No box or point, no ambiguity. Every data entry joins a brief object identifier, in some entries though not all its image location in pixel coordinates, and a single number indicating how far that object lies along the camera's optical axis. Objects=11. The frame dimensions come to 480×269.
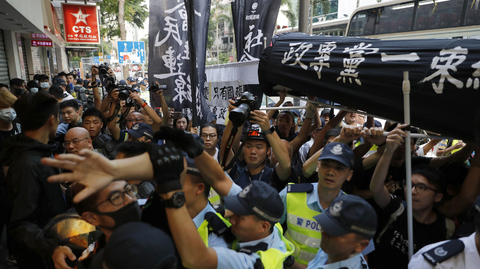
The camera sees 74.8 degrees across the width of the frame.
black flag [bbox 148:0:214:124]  4.04
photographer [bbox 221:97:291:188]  2.69
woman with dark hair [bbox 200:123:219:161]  3.60
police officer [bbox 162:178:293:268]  1.49
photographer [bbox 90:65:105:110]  5.06
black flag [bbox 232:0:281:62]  4.91
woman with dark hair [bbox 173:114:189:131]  4.61
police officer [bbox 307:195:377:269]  1.69
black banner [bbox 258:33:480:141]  1.72
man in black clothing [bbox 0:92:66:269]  1.91
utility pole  5.57
